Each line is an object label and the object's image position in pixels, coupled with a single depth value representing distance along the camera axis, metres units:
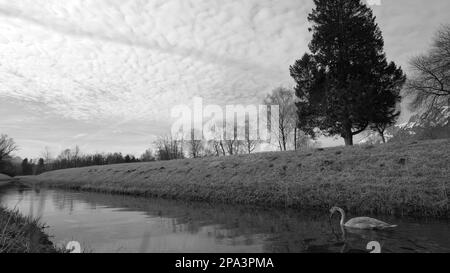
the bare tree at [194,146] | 83.71
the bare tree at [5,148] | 91.56
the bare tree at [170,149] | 88.12
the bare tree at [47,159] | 145.36
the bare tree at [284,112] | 51.81
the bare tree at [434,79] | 32.25
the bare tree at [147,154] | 121.24
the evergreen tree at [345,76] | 28.17
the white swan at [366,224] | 10.54
